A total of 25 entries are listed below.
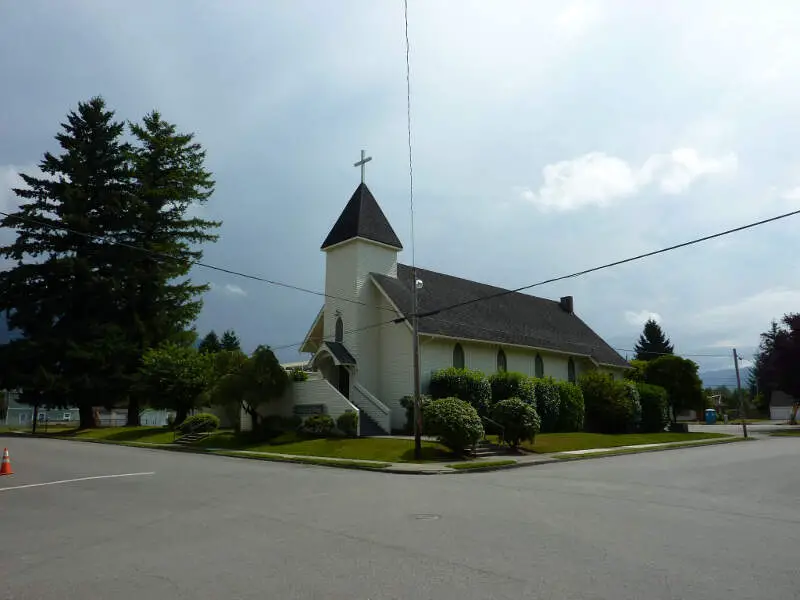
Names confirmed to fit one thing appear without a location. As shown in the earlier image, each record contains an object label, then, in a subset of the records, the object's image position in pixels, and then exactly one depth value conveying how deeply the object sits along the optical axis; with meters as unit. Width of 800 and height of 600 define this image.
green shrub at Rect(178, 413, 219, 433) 31.84
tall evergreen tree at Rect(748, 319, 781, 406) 55.75
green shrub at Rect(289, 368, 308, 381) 30.03
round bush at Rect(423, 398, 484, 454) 21.72
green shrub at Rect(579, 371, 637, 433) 36.47
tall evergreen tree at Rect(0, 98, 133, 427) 41.28
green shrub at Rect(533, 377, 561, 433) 33.03
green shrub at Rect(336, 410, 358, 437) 27.00
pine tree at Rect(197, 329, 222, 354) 84.35
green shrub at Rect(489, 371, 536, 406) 31.50
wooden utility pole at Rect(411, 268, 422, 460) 21.08
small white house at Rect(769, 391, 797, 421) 80.58
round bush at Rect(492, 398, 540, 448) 24.34
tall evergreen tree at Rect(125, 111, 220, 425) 44.03
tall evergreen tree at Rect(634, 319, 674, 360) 89.47
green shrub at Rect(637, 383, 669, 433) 40.31
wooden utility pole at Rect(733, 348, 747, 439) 38.26
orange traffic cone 16.78
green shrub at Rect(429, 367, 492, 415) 30.11
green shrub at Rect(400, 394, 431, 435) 29.98
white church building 30.89
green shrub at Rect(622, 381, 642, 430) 37.31
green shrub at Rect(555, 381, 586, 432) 34.53
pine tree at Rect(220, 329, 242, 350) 83.91
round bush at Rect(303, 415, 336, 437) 27.67
